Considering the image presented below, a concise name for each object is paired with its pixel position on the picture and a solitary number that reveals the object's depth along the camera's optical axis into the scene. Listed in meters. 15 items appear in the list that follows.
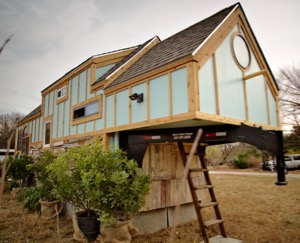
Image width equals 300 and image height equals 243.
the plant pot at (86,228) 5.79
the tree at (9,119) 29.18
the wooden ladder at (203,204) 5.69
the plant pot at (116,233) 5.33
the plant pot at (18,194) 11.02
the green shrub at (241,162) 28.64
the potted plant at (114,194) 5.23
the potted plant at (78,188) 5.81
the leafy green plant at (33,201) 8.73
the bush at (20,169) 12.32
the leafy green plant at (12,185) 13.24
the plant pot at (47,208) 8.19
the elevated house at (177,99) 5.43
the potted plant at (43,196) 8.30
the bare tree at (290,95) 24.14
